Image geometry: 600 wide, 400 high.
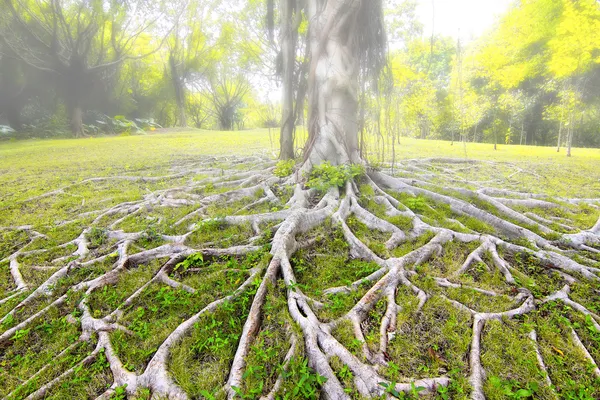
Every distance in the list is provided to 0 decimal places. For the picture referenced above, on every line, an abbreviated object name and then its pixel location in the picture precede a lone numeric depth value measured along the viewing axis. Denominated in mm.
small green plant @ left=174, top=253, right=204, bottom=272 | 2988
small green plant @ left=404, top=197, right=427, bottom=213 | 4285
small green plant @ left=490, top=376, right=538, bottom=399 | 1678
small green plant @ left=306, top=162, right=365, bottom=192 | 4547
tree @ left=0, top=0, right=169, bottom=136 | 17328
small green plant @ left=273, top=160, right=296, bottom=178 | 5824
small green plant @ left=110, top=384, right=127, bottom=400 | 1771
